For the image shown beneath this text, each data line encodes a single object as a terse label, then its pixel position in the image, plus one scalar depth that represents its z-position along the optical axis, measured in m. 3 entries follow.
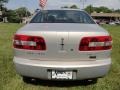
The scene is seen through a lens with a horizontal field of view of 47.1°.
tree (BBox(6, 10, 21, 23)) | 44.63
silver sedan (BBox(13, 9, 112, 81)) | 2.30
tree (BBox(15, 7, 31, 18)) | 65.36
